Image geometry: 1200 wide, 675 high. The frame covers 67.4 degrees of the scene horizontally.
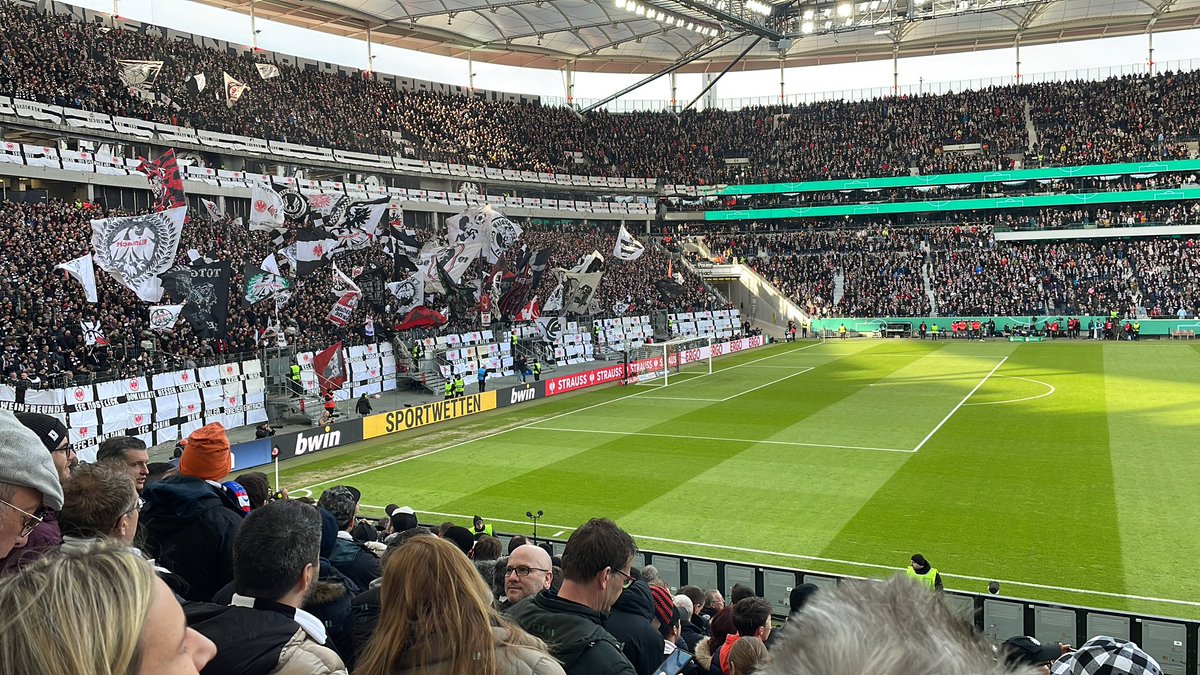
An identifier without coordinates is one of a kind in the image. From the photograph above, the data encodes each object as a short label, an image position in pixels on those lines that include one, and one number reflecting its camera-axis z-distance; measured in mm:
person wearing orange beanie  5605
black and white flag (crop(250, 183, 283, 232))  30719
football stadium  3871
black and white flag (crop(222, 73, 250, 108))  47031
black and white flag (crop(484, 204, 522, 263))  38531
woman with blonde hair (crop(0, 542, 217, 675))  1937
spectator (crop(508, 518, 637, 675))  3752
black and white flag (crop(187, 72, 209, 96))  47906
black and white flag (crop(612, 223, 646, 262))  49438
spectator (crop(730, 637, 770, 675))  5565
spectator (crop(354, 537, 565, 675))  3207
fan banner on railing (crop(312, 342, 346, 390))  31859
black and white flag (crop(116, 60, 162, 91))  43688
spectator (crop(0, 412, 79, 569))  5906
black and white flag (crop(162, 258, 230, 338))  25361
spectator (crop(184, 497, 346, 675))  3199
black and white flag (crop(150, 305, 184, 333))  24594
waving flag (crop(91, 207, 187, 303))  23141
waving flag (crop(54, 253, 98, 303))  23056
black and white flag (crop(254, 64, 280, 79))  53531
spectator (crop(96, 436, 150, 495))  6965
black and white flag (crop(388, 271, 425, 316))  38062
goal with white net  43406
